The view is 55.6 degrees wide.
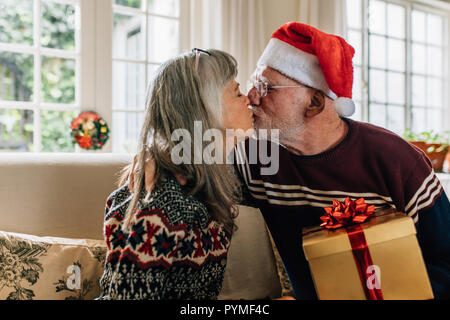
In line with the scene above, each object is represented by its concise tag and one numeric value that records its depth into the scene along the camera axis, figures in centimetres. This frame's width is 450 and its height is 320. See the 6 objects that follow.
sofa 133
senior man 123
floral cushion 131
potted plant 329
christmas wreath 268
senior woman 99
